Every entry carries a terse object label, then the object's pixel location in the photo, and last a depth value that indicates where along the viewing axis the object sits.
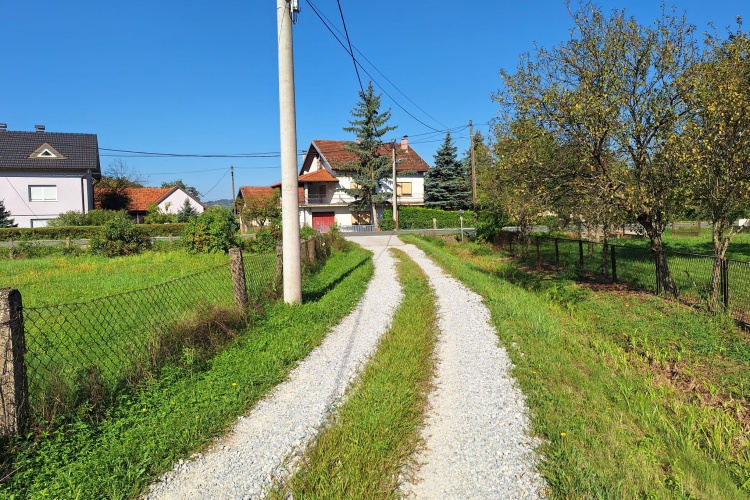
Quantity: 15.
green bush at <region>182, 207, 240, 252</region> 19.64
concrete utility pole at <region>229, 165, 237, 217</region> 58.29
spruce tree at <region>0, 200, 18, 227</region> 31.57
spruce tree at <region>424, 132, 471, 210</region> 47.03
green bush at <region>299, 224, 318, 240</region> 21.49
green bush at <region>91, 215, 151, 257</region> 20.52
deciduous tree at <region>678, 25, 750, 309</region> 7.54
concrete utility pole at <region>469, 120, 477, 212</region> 30.94
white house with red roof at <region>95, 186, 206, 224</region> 47.38
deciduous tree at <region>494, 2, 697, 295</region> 8.62
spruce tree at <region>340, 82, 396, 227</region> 41.22
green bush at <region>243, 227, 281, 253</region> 20.98
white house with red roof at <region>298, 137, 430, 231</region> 43.69
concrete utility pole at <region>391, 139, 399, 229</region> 40.07
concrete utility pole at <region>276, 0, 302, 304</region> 8.04
